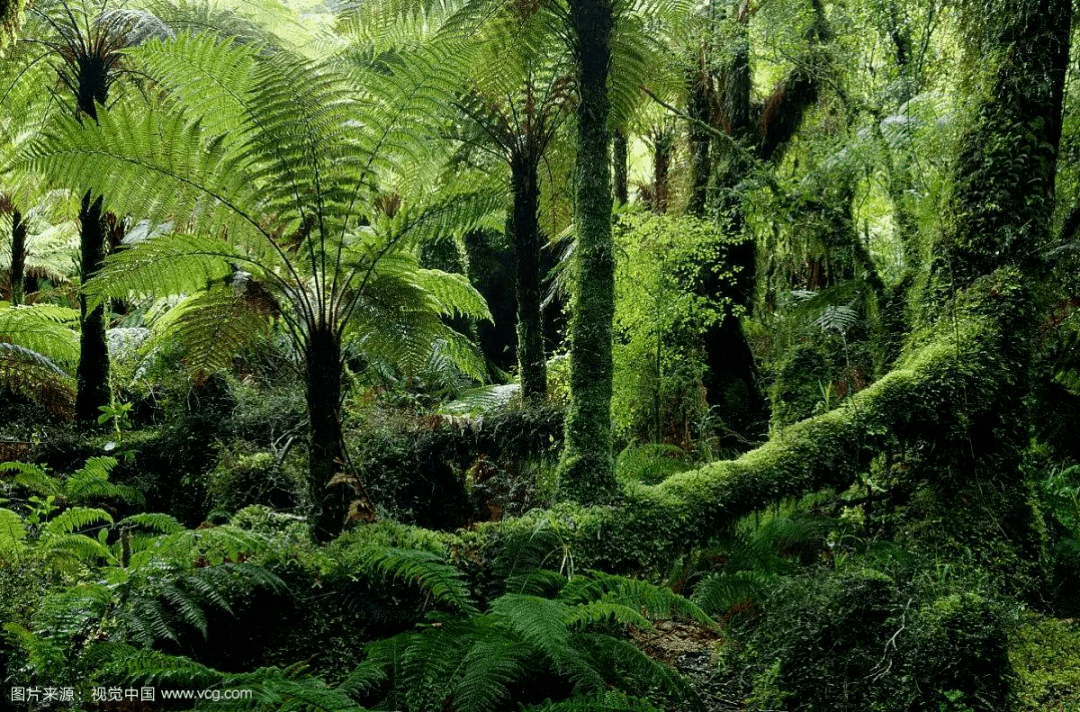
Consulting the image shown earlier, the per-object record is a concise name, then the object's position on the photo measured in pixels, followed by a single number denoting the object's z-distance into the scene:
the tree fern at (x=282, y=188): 3.33
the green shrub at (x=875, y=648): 2.17
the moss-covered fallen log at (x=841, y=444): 3.17
